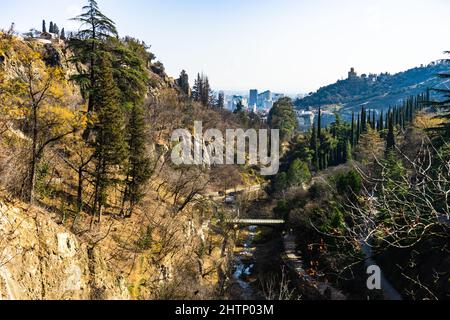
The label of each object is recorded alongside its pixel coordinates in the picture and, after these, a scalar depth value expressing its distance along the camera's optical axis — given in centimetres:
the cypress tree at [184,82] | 8556
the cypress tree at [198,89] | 8757
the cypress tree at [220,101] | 10399
